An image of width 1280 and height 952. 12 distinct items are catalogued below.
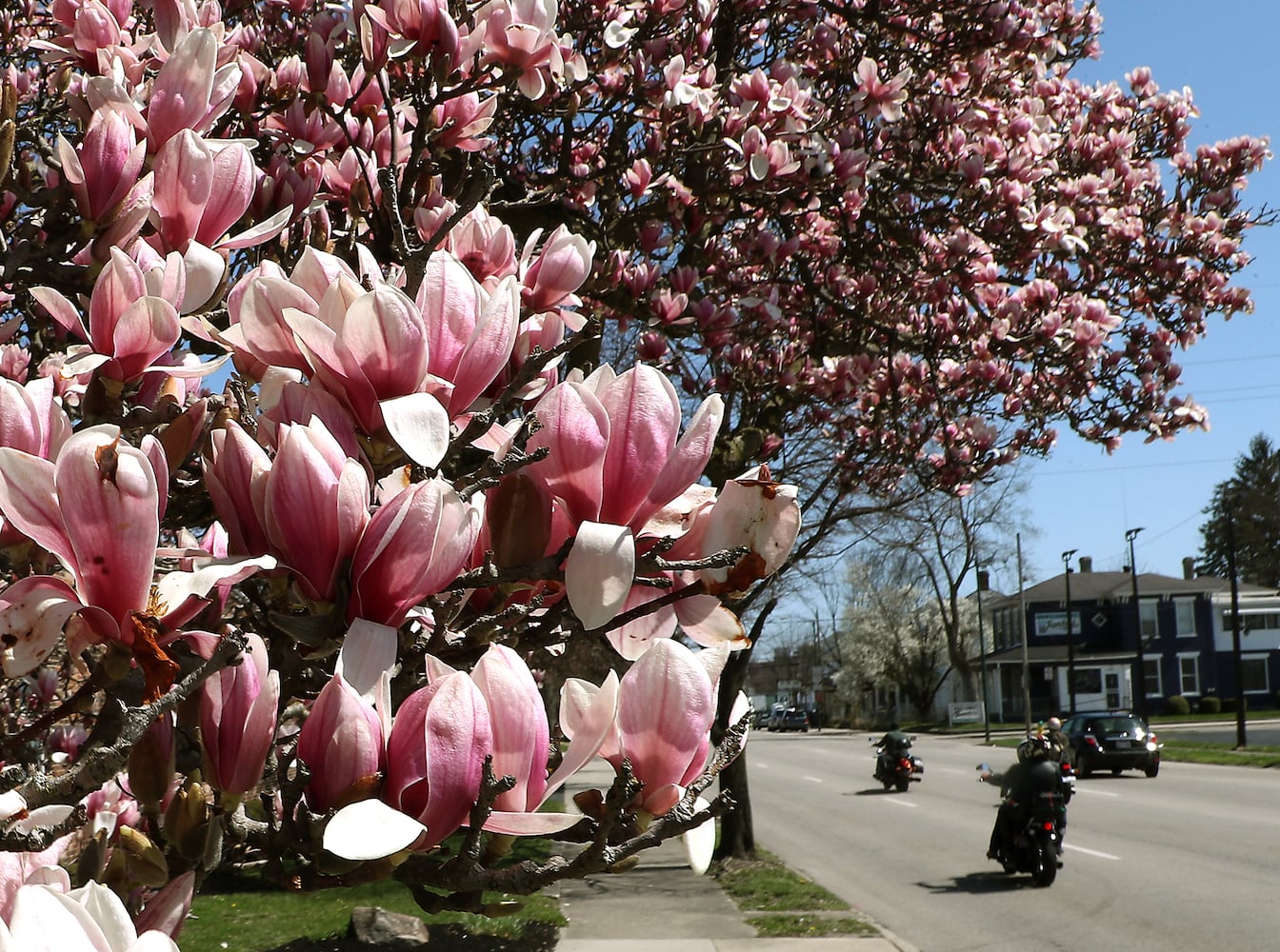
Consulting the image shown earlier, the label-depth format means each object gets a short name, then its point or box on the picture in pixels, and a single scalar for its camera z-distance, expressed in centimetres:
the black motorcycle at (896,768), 2433
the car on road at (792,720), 7156
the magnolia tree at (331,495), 101
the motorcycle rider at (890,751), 2439
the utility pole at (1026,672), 4018
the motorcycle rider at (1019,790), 1267
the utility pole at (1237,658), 3074
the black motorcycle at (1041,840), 1233
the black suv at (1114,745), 2484
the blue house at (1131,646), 6088
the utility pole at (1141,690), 4578
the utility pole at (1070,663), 4701
